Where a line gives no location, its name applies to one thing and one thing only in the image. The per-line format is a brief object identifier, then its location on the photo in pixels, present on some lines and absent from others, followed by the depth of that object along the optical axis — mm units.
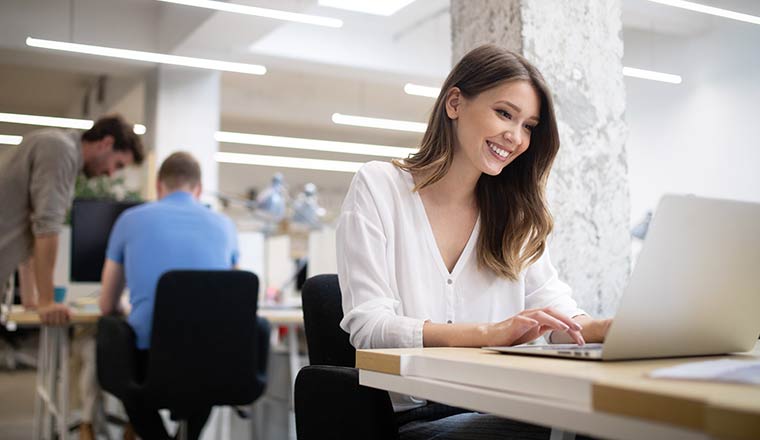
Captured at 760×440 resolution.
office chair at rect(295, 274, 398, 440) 1044
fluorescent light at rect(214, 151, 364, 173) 11977
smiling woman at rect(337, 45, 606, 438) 1259
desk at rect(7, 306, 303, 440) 2859
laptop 810
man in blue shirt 2623
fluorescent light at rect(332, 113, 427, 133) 7762
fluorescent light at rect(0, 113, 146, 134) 6077
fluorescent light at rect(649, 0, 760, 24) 1985
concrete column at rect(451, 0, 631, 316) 1854
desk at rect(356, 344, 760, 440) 561
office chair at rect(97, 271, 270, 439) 2385
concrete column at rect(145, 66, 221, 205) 6918
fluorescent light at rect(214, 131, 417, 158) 10258
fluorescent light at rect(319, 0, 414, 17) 5652
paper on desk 650
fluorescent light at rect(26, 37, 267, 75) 5426
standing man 2791
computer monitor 3346
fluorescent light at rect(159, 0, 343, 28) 4793
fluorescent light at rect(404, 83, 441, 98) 6691
